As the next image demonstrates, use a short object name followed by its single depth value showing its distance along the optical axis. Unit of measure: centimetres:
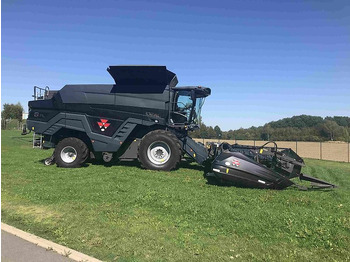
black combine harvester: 1010
